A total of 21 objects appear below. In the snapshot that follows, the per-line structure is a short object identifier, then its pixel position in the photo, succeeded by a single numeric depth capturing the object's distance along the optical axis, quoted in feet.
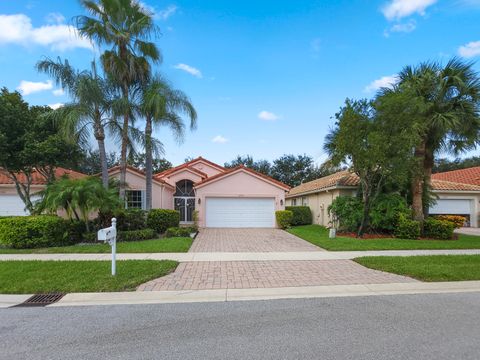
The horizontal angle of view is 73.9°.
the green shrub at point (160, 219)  50.20
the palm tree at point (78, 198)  39.09
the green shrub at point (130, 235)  41.14
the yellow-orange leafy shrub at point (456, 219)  60.64
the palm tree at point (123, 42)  46.62
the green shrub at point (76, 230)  40.91
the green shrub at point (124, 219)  43.96
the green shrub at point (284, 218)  62.69
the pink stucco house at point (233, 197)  64.23
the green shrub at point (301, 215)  72.12
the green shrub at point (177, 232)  46.83
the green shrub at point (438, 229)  45.60
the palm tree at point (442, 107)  45.01
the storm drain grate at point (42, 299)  18.10
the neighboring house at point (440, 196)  59.00
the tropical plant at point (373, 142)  42.98
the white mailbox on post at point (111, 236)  22.02
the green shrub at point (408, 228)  45.47
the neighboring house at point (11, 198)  59.72
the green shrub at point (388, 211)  47.21
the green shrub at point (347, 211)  49.01
